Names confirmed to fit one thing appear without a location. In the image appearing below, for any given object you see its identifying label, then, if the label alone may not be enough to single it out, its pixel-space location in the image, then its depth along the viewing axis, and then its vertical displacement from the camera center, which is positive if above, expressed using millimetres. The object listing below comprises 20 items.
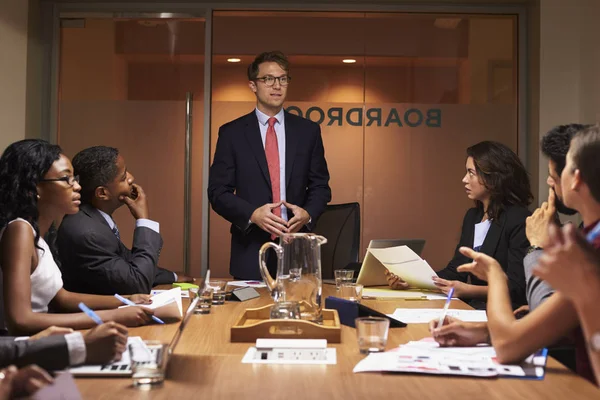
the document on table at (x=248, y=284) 3250 -307
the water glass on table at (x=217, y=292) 2723 -286
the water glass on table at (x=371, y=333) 1805 -287
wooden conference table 1463 -349
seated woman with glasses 2109 -95
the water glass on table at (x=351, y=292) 2713 -277
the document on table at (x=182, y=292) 2860 -314
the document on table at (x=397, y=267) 2951 -210
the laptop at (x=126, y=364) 1563 -337
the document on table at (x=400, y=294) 2912 -313
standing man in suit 4070 +324
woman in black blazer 3232 +29
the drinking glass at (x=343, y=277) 2855 -234
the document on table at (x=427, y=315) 2357 -321
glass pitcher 2135 -174
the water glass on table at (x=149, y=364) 1533 -315
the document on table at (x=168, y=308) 2246 -287
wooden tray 1932 -304
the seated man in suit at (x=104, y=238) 2740 -94
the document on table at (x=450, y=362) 1622 -333
